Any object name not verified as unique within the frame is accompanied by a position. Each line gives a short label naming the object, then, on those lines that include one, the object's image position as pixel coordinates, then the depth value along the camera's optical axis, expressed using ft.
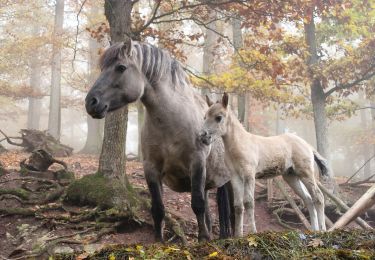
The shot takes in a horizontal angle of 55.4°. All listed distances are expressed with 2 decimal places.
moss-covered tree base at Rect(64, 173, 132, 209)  22.89
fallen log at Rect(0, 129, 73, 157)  51.49
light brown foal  16.71
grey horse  14.70
